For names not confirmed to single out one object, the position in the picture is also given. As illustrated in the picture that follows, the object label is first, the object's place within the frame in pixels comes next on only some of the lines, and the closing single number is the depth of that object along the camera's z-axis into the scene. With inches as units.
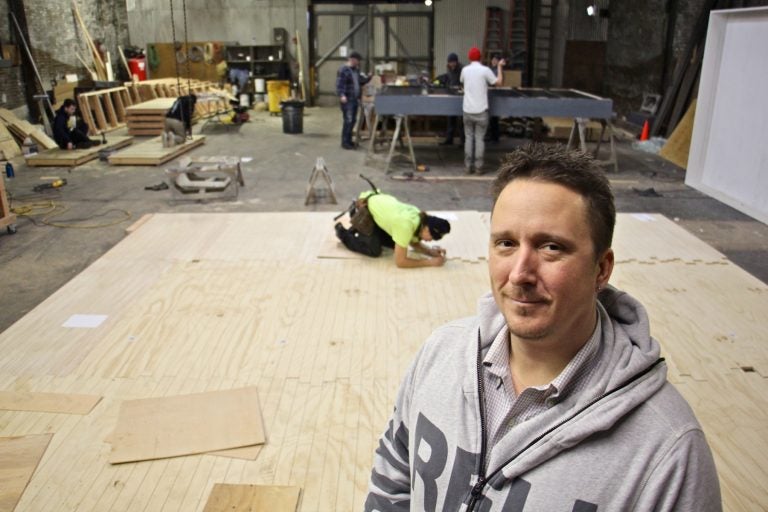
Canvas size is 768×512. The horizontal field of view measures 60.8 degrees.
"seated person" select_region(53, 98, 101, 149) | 446.0
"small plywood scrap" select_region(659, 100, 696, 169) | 445.7
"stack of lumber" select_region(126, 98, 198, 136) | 533.1
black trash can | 565.3
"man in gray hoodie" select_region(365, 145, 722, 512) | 53.3
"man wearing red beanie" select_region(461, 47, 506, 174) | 393.4
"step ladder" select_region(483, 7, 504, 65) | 706.8
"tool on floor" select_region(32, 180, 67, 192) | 380.2
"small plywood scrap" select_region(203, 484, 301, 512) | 115.5
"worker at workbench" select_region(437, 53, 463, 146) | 517.3
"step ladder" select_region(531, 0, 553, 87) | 695.7
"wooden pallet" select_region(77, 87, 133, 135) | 543.8
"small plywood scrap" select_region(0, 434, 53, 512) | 119.4
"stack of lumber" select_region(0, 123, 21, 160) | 460.8
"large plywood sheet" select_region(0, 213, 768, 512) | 125.3
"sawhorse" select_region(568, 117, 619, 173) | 409.7
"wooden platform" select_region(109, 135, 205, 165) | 442.0
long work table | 405.7
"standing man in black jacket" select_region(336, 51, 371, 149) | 490.3
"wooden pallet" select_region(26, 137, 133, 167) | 442.3
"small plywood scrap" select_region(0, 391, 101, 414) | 145.7
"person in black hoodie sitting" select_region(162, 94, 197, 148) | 472.1
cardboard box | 600.4
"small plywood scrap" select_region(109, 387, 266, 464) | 131.8
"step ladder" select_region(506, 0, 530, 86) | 686.5
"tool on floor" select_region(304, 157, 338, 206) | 331.9
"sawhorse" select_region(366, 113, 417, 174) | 421.7
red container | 732.0
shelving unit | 739.4
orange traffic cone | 520.1
